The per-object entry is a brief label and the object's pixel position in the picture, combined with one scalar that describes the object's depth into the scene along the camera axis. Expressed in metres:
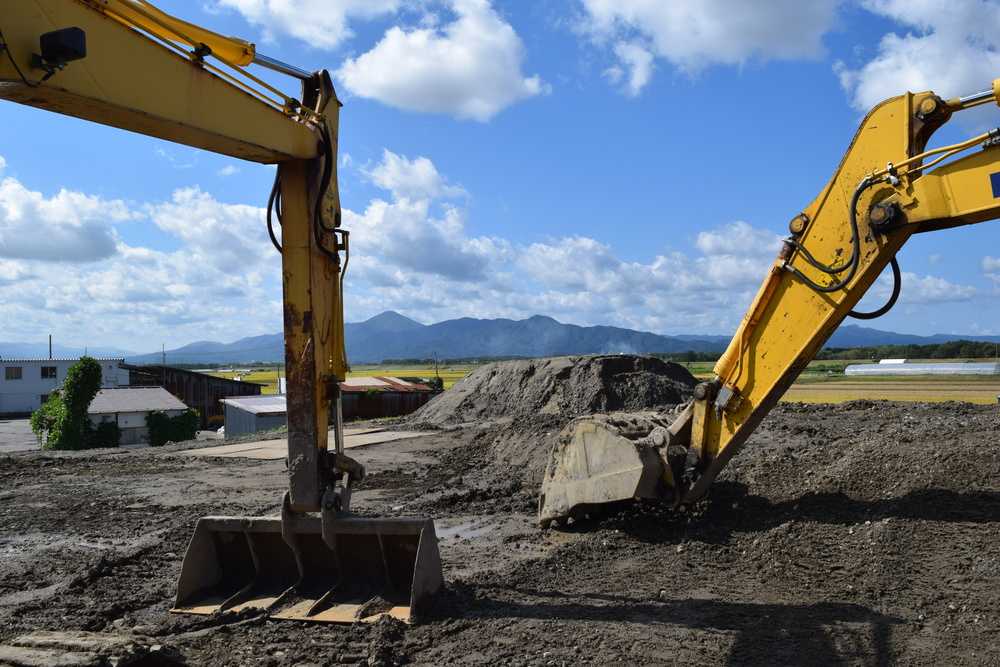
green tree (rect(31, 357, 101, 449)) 25.39
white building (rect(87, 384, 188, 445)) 32.25
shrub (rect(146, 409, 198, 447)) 31.20
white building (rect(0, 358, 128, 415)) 49.03
